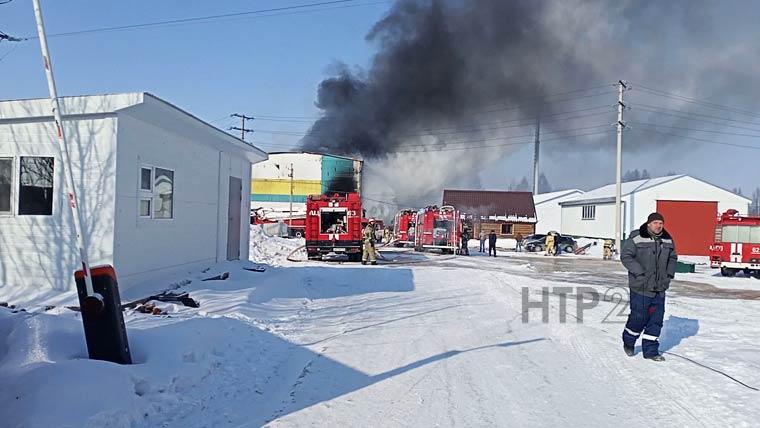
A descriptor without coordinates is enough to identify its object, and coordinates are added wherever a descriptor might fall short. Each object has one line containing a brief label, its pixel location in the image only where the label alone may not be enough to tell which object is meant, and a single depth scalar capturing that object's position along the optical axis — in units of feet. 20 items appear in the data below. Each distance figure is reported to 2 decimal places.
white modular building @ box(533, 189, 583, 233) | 241.55
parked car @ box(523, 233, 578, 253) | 136.98
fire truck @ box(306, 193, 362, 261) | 83.82
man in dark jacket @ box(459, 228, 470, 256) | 111.96
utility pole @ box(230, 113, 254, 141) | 192.73
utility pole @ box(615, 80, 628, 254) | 115.75
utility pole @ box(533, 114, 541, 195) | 214.90
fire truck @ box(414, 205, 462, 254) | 111.04
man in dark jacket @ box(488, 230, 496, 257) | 111.04
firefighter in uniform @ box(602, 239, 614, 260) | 114.93
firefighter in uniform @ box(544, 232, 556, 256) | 125.29
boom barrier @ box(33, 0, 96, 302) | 18.12
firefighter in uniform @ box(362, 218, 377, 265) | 79.05
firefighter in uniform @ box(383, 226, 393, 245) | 138.55
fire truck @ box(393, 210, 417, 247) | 125.56
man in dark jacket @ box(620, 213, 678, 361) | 23.91
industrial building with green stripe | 135.74
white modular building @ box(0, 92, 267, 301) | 34.01
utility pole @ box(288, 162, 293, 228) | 148.14
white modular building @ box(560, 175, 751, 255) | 134.41
